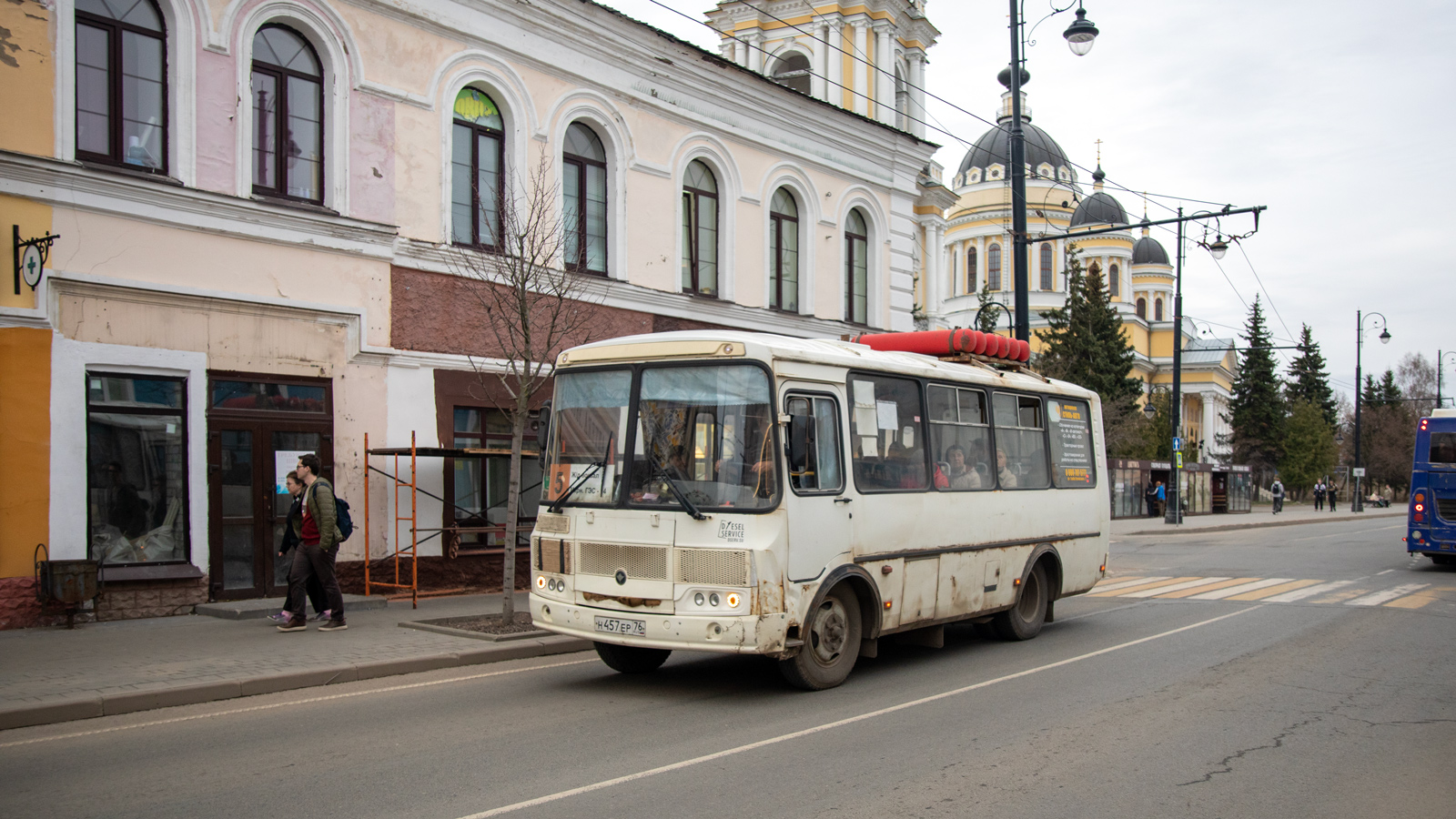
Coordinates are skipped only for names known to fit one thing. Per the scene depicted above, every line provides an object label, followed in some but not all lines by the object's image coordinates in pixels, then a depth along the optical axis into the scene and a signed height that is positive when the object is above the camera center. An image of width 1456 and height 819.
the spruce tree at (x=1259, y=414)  80.62 +2.78
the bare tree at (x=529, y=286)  14.59 +2.41
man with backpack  11.51 -0.85
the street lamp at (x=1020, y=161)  18.08 +4.77
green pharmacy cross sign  11.46 +2.07
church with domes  86.25 +16.20
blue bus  20.72 -0.77
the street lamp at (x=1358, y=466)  54.25 -0.78
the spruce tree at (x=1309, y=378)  92.62 +6.23
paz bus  8.36 -0.38
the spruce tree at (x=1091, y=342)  62.62 +6.38
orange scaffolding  13.91 -1.04
